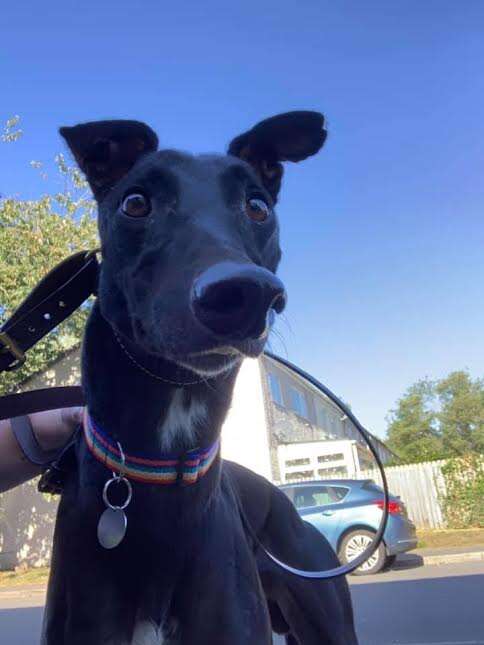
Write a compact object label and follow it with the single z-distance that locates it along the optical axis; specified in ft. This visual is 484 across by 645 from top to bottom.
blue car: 31.91
